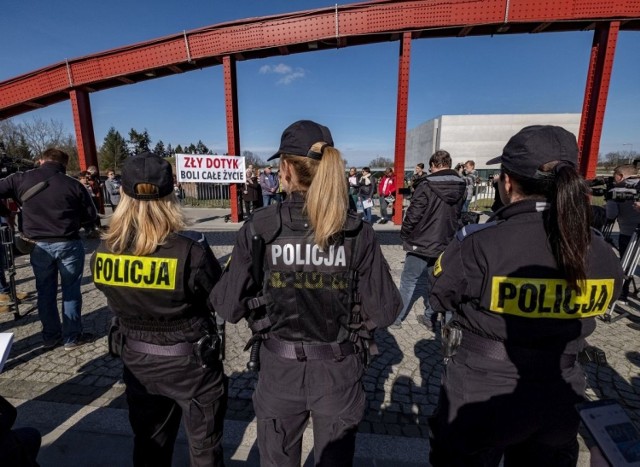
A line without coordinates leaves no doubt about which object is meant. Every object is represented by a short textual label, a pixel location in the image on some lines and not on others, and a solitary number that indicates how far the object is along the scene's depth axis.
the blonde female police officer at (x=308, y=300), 1.54
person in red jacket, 12.14
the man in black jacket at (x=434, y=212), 3.68
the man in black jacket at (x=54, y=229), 3.41
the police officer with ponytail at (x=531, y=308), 1.39
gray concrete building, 47.22
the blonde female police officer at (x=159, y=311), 1.75
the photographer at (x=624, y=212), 4.66
